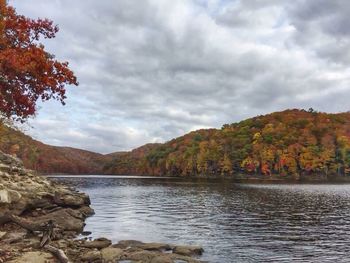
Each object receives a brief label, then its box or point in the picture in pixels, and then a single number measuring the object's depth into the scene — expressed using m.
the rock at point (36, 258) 20.93
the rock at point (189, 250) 29.11
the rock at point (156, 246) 30.52
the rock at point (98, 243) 29.77
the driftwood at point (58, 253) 22.33
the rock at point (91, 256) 24.56
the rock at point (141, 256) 26.36
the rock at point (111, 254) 25.59
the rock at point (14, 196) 36.94
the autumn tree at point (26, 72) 21.25
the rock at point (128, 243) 31.25
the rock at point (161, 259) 25.58
